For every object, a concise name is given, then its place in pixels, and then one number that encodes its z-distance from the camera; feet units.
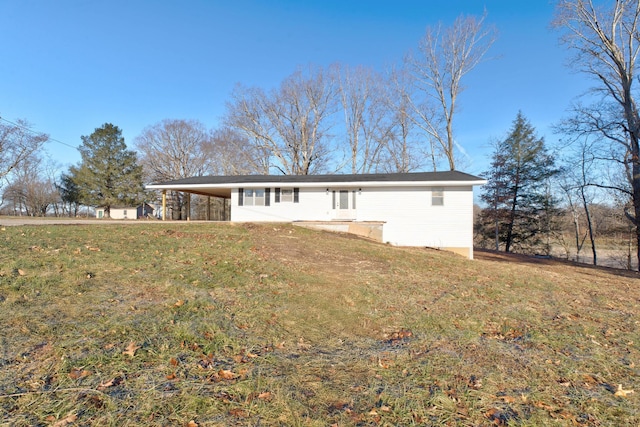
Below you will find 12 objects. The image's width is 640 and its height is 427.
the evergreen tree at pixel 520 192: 76.74
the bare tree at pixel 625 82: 52.20
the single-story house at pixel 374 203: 48.73
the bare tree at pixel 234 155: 94.17
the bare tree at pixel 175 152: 112.16
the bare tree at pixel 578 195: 69.16
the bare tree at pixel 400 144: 84.69
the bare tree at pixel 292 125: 88.43
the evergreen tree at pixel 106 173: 102.83
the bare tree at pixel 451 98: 72.13
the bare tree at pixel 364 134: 90.37
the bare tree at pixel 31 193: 127.13
